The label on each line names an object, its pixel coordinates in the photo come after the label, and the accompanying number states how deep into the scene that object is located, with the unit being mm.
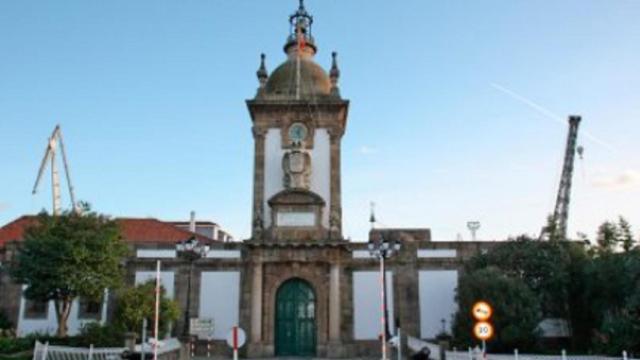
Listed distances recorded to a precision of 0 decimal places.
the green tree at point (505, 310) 25609
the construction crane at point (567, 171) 60281
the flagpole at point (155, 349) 17088
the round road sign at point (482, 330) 14812
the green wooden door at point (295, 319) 28988
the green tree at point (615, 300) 22406
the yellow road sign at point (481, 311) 14891
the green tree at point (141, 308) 26766
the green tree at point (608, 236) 30562
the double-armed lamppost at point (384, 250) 19594
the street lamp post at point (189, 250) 21547
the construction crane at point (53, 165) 67875
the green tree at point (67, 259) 26156
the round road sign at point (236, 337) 14641
